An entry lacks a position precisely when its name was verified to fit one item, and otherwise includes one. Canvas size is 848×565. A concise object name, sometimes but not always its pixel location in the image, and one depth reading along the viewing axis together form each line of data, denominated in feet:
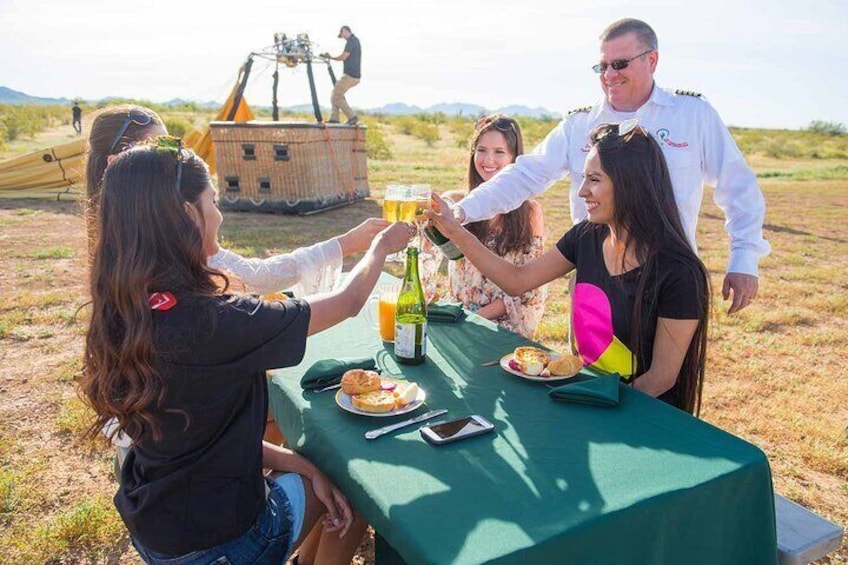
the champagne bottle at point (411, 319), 7.39
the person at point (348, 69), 37.11
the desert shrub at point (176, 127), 69.71
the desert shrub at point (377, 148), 70.79
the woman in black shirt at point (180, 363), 5.03
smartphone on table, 5.52
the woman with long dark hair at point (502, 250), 11.47
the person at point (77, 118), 89.04
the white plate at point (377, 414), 5.97
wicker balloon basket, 34.42
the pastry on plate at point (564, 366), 6.88
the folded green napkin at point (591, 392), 6.18
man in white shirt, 10.32
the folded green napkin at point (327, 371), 6.75
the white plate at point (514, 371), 6.81
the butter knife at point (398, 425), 5.62
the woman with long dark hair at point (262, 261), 8.73
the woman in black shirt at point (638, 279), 7.41
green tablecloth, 4.35
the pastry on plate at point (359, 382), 6.27
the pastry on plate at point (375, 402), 5.96
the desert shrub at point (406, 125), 113.15
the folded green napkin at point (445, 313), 9.05
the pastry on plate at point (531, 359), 6.89
